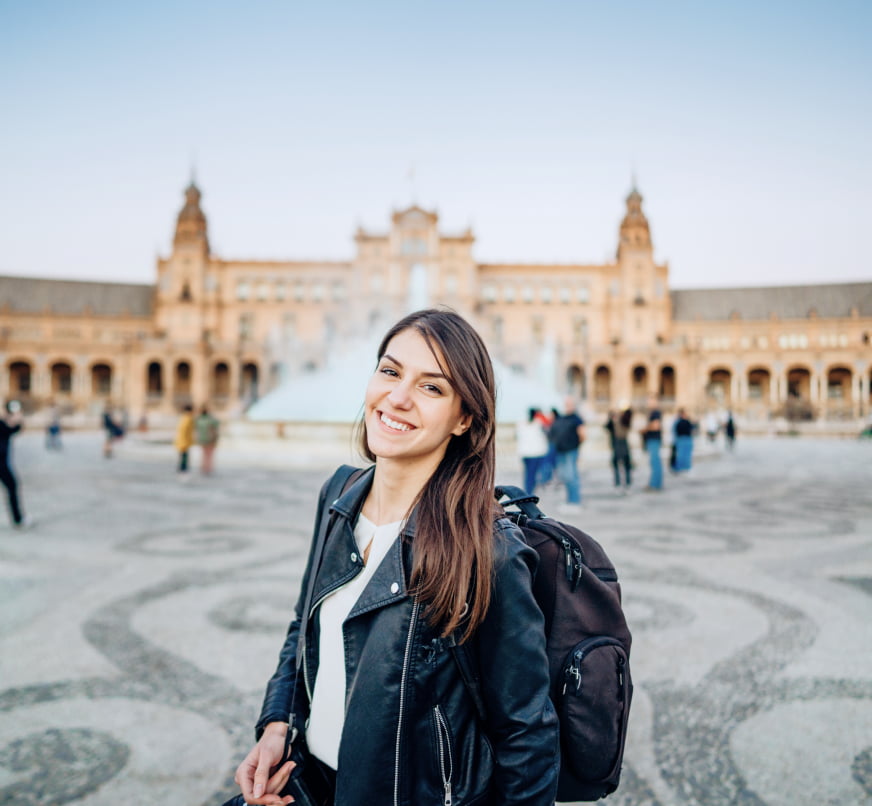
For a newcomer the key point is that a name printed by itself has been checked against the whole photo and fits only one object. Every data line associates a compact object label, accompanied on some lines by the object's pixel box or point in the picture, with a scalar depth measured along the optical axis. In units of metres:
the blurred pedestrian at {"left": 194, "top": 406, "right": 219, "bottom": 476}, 11.55
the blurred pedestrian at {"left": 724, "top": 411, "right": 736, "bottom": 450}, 19.44
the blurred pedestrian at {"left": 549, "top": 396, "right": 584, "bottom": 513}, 8.12
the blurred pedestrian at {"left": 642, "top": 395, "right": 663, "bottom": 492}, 9.85
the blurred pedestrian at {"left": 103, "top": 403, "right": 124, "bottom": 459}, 16.02
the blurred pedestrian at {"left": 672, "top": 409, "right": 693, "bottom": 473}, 12.23
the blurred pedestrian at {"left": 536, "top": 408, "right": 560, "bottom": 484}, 9.24
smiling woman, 1.17
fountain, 14.56
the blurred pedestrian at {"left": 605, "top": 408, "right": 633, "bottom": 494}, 10.05
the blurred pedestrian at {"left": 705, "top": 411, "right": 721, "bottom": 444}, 21.03
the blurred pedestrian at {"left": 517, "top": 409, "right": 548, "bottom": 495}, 8.65
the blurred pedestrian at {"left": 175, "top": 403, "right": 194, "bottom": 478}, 11.09
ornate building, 55.19
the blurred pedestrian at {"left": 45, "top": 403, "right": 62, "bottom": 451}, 18.47
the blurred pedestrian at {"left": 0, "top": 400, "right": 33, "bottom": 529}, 6.44
